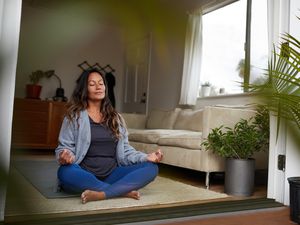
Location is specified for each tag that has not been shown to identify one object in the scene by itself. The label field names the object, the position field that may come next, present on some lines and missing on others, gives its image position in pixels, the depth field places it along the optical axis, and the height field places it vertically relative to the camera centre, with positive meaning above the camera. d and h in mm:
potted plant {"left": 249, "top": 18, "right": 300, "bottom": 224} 261 +43
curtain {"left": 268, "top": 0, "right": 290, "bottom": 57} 1678 +635
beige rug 1453 -365
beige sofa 2277 -61
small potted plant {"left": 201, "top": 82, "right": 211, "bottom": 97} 3486 +509
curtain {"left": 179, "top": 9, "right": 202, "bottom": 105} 3375 +535
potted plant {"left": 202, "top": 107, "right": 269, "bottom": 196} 2010 -75
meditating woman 1556 -123
